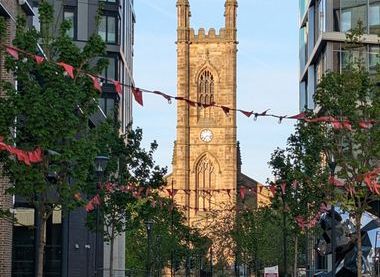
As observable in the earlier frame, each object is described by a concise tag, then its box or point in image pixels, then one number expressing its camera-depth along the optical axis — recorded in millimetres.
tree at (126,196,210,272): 80500
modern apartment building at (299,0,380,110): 53812
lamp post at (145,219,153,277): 50341
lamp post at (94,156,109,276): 35875
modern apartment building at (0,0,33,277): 30056
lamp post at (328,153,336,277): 32719
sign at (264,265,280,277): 47047
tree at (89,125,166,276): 42316
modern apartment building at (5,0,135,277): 45281
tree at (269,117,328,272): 35753
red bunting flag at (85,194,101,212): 27609
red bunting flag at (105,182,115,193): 39553
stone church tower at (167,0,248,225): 147625
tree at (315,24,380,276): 32719
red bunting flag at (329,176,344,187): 31223
